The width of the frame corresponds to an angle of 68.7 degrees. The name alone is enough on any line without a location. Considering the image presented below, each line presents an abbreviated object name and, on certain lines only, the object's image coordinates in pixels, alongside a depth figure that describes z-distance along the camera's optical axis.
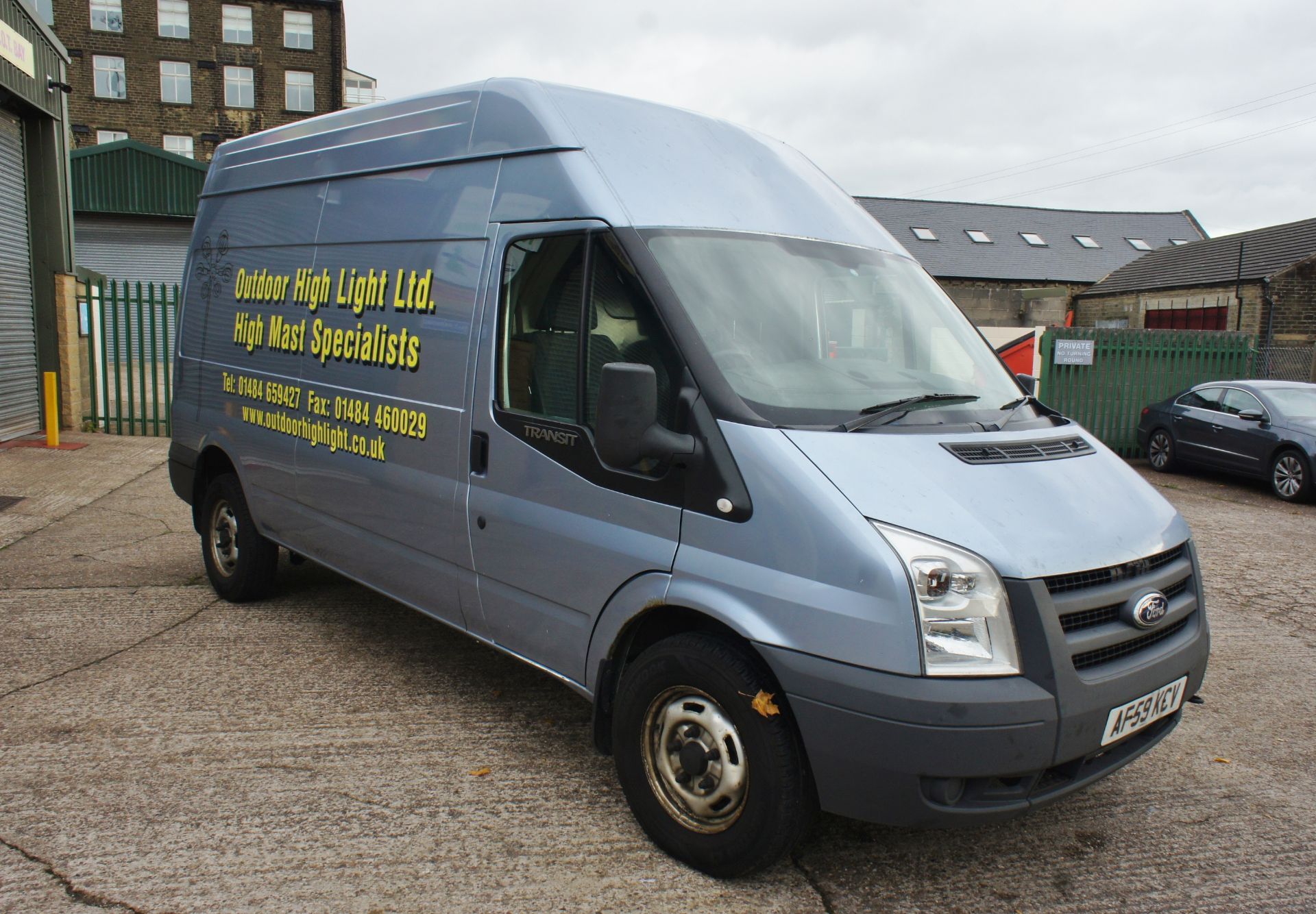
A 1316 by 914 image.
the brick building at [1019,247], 34.69
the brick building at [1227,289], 24.94
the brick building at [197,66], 42.94
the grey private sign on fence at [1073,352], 14.70
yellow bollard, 11.48
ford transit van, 2.58
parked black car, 11.26
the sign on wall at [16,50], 11.12
